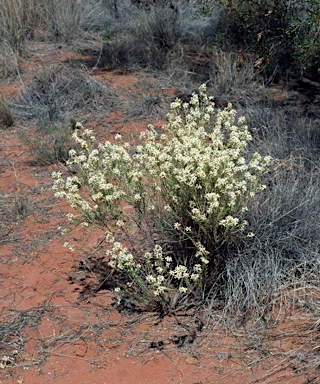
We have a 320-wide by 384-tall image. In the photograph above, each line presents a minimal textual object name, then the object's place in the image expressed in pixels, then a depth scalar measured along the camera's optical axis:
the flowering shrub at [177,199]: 3.38
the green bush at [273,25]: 5.63
